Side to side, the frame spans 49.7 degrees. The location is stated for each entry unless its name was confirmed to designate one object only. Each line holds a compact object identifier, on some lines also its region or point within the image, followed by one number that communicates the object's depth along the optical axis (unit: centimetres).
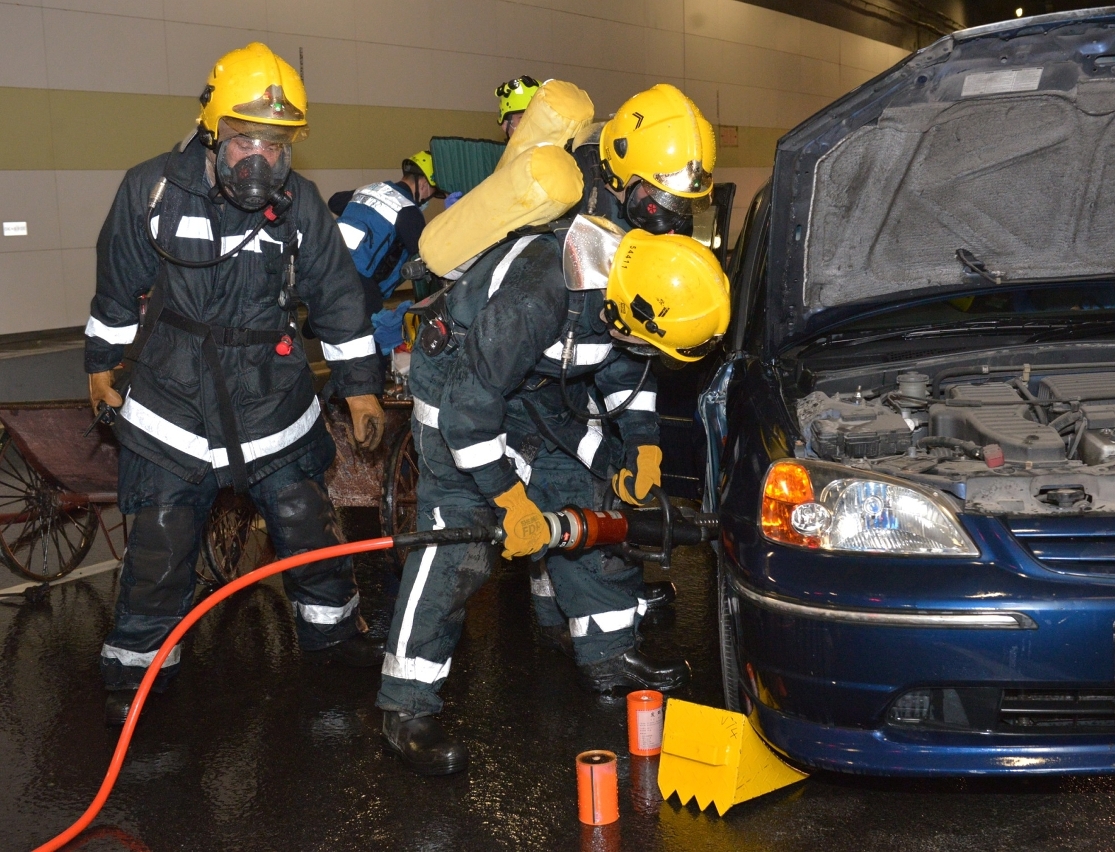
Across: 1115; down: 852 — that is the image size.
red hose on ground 324
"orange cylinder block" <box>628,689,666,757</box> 356
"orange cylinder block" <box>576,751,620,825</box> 316
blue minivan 279
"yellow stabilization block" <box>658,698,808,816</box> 322
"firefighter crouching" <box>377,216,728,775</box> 340
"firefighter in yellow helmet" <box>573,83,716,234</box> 364
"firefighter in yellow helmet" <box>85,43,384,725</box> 392
